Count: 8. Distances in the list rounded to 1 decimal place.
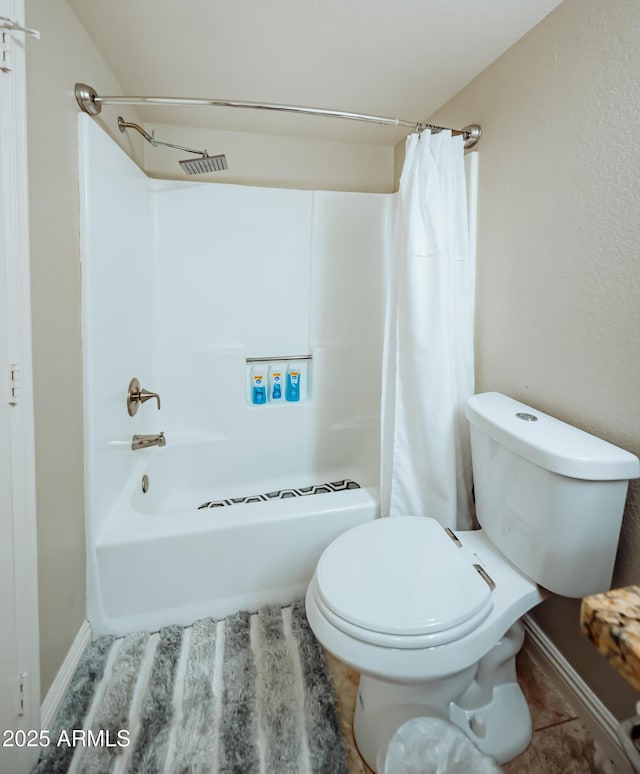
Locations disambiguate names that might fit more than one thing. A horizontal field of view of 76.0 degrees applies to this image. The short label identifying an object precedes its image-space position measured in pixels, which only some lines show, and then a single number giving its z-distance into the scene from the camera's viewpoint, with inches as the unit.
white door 34.8
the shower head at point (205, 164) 59.0
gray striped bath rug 41.8
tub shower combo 55.4
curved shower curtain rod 49.3
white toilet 36.7
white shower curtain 57.2
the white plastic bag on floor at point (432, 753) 36.6
